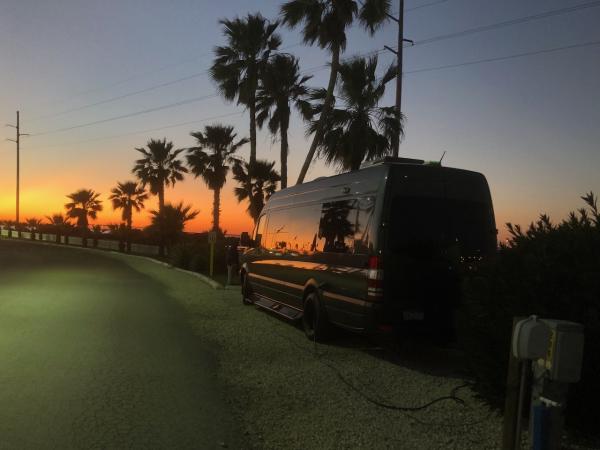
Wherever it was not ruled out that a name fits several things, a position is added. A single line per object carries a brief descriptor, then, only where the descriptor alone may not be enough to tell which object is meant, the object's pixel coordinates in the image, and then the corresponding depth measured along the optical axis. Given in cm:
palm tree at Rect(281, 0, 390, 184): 2302
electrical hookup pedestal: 338
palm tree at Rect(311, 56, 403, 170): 2103
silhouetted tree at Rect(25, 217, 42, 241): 7191
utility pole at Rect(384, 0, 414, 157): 1889
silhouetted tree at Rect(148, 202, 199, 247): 3506
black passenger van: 718
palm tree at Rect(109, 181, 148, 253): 5720
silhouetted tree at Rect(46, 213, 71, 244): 6200
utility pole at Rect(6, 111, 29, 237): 6650
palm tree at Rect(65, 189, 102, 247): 6488
